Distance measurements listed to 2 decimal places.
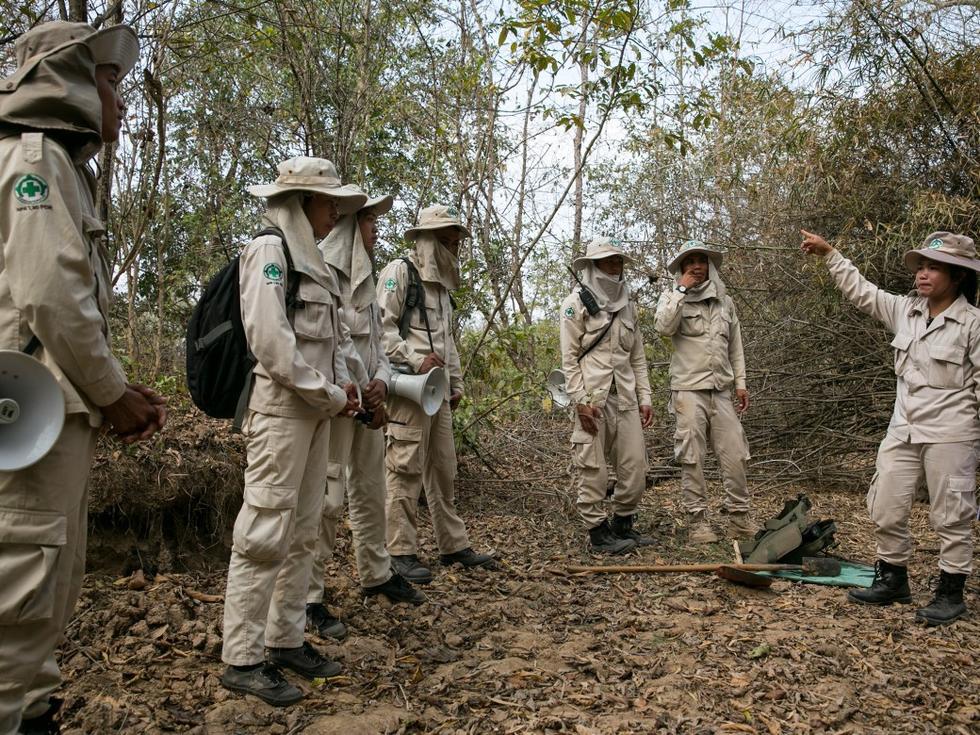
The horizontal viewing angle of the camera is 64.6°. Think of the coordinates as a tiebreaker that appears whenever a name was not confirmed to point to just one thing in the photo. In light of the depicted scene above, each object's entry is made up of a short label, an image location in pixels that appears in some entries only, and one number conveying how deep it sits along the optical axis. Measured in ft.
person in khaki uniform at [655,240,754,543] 19.47
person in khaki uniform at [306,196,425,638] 13.14
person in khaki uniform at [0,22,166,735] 7.06
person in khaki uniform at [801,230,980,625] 14.03
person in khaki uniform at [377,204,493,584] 15.94
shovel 16.17
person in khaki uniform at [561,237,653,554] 18.85
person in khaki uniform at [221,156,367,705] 10.09
